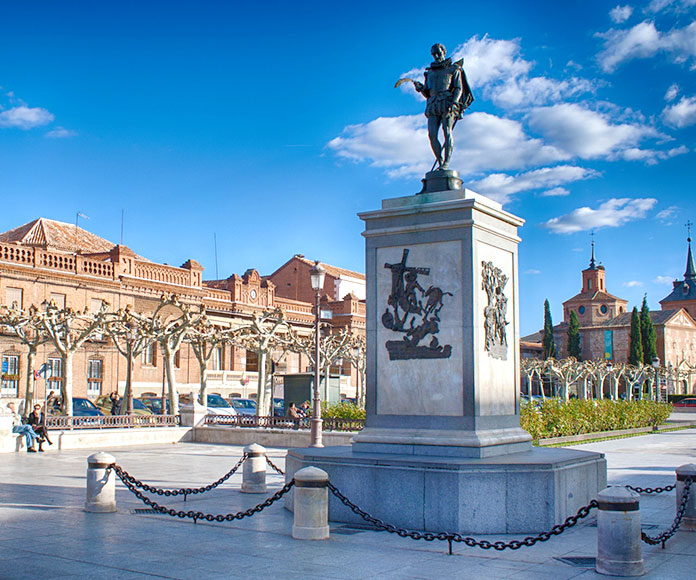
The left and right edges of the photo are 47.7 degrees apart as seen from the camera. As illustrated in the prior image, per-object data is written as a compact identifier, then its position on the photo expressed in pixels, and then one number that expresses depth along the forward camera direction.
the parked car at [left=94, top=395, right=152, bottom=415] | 35.91
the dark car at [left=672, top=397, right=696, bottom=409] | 77.26
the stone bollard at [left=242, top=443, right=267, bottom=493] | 13.53
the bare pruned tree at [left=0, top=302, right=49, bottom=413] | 31.19
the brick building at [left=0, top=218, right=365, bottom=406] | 43.19
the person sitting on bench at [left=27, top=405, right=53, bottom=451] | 23.68
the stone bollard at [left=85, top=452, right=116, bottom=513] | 11.32
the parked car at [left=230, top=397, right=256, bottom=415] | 39.91
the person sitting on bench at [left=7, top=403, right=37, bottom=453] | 23.36
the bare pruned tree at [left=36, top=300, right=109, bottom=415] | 28.22
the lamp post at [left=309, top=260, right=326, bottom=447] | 20.58
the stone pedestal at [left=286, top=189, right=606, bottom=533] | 9.34
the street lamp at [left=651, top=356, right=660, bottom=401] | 54.28
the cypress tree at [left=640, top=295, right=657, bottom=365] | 98.19
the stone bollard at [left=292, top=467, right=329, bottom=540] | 9.07
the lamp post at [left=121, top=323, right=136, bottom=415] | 29.67
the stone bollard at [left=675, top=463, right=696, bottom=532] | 10.09
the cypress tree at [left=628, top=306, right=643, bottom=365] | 97.50
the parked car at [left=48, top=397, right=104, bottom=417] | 32.38
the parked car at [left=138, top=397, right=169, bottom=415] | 36.72
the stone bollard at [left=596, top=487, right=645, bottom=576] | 7.53
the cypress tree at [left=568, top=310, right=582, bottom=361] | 112.94
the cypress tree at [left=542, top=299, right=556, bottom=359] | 108.24
